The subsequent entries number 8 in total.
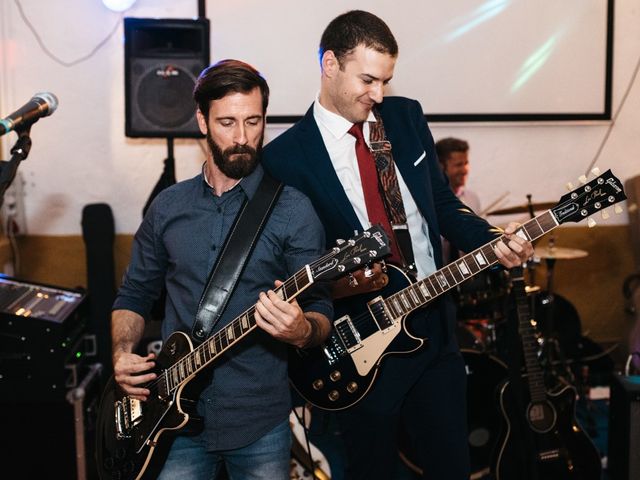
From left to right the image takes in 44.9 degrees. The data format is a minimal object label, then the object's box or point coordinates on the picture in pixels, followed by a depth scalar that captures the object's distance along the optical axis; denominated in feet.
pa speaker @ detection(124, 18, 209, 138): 13.83
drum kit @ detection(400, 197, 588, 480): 12.49
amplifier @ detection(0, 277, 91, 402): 10.28
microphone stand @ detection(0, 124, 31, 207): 7.97
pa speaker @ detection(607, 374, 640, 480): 10.47
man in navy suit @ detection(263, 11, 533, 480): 8.14
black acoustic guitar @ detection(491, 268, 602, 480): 11.04
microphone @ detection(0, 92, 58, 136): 7.76
